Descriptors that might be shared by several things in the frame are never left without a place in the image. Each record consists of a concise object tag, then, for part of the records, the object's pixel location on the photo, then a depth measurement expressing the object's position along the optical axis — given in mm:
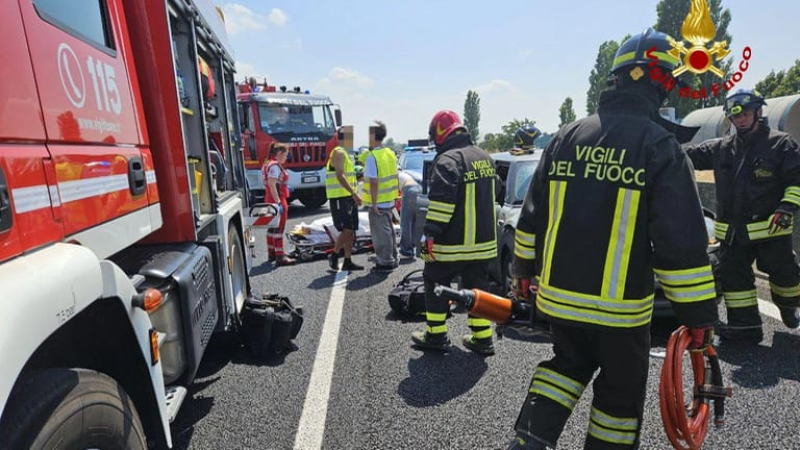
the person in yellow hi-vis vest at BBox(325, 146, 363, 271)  6852
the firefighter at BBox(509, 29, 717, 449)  2031
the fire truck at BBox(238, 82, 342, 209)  12969
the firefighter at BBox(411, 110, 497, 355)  3924
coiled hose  2139
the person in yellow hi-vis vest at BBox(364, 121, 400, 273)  6605
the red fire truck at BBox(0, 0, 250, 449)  1372
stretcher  7812
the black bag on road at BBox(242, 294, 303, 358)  3943
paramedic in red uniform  7453
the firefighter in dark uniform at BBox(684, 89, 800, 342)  3969
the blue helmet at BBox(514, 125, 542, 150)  6460
